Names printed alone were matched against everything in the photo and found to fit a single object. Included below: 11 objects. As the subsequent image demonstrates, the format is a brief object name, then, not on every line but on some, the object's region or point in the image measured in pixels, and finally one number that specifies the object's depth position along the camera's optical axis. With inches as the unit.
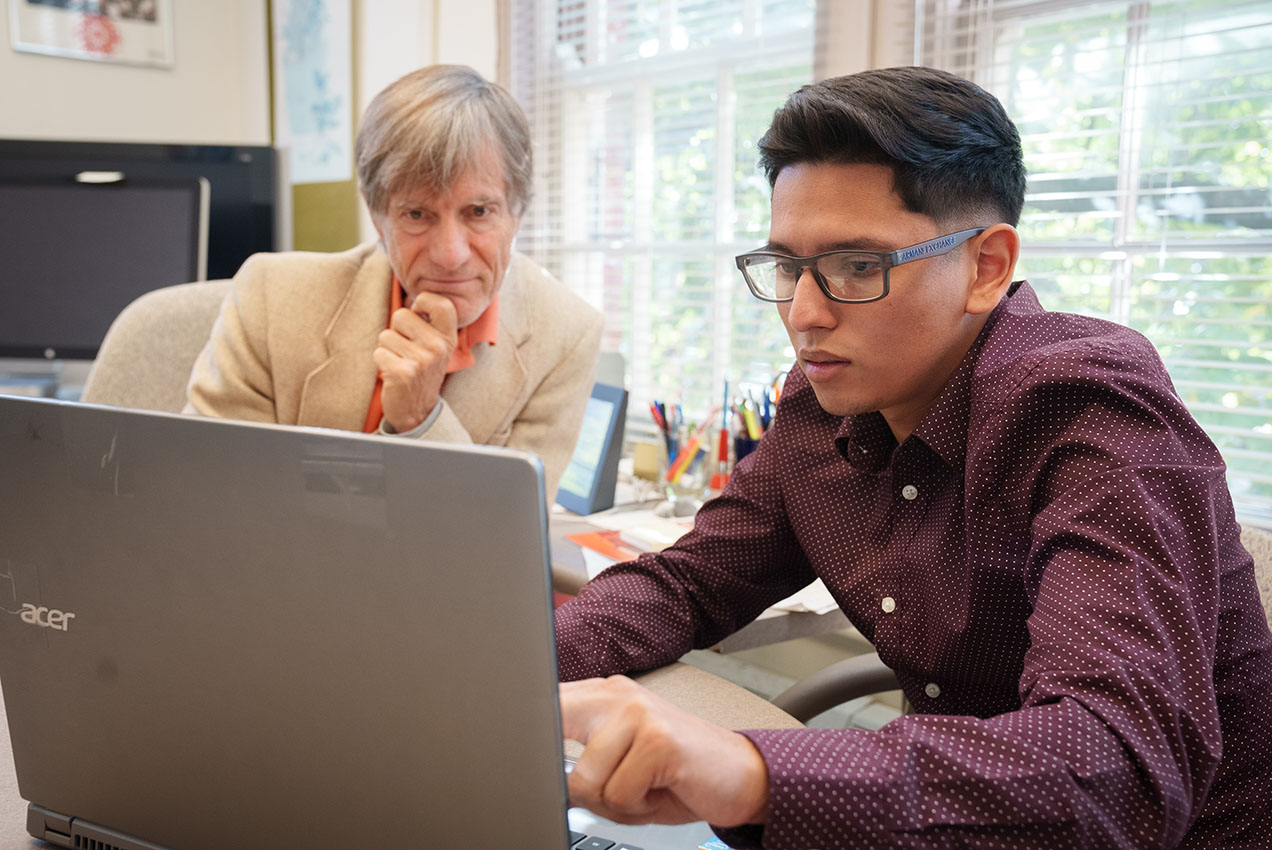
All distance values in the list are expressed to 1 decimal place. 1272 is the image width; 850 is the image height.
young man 24.8
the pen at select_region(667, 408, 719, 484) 83.4
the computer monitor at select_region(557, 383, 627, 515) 78.1
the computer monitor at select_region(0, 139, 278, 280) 119.7
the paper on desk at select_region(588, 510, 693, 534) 71.5
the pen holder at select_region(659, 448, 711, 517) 79.3
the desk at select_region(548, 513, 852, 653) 54.1
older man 60.6
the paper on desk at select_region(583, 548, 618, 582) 61.9
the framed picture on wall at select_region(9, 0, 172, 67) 133.9
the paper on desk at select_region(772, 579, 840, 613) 56.6
